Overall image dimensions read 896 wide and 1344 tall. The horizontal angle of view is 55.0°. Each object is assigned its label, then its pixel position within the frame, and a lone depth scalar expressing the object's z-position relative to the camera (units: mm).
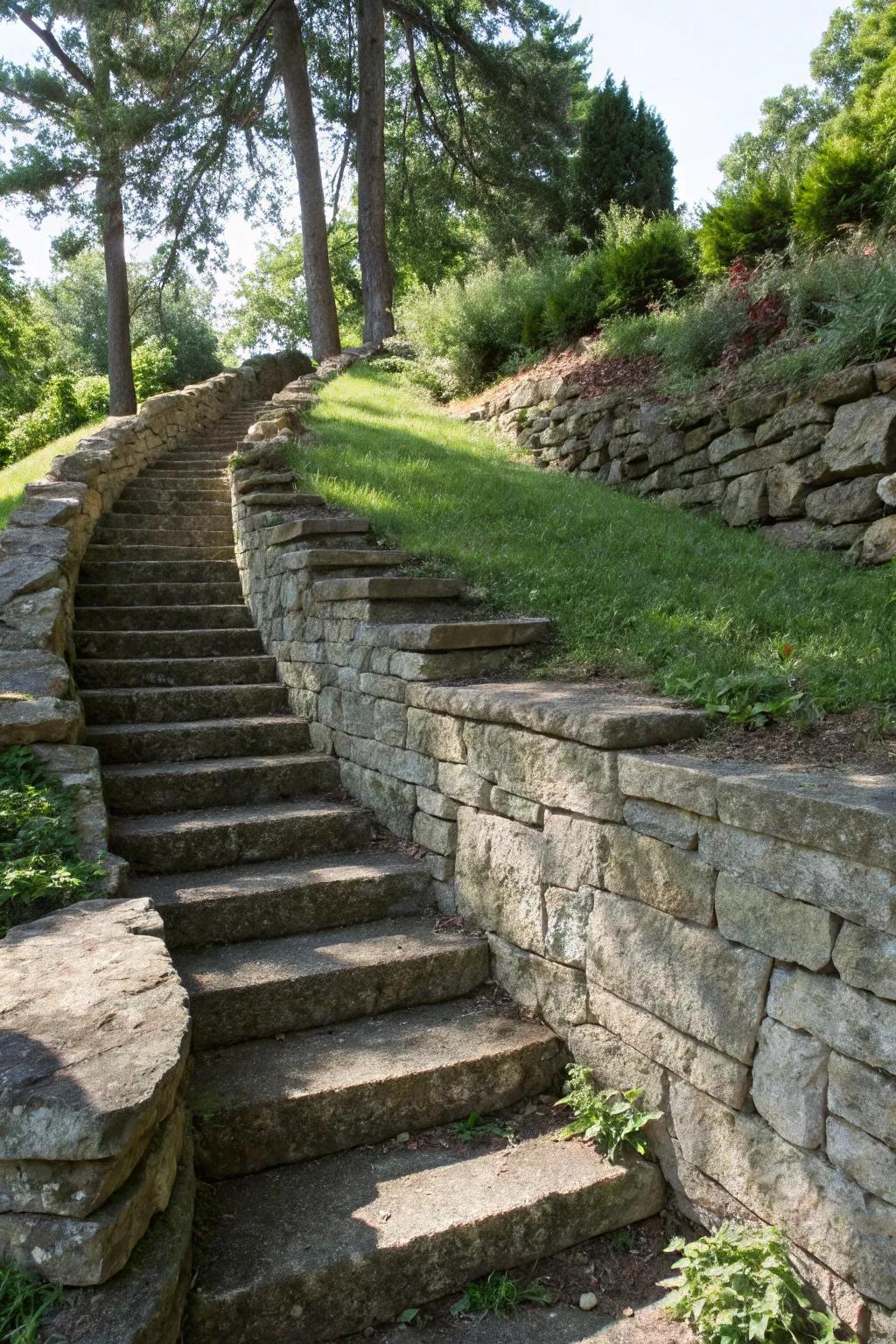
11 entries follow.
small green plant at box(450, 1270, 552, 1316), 2426
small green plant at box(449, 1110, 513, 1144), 2916
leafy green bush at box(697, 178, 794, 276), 8133
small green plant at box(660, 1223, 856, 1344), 2139
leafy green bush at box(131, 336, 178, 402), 18547
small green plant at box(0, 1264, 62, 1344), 1689
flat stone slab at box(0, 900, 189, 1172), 1770
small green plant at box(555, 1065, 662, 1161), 2752
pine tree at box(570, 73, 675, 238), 13906
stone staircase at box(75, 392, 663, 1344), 2398
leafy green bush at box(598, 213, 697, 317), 9516
